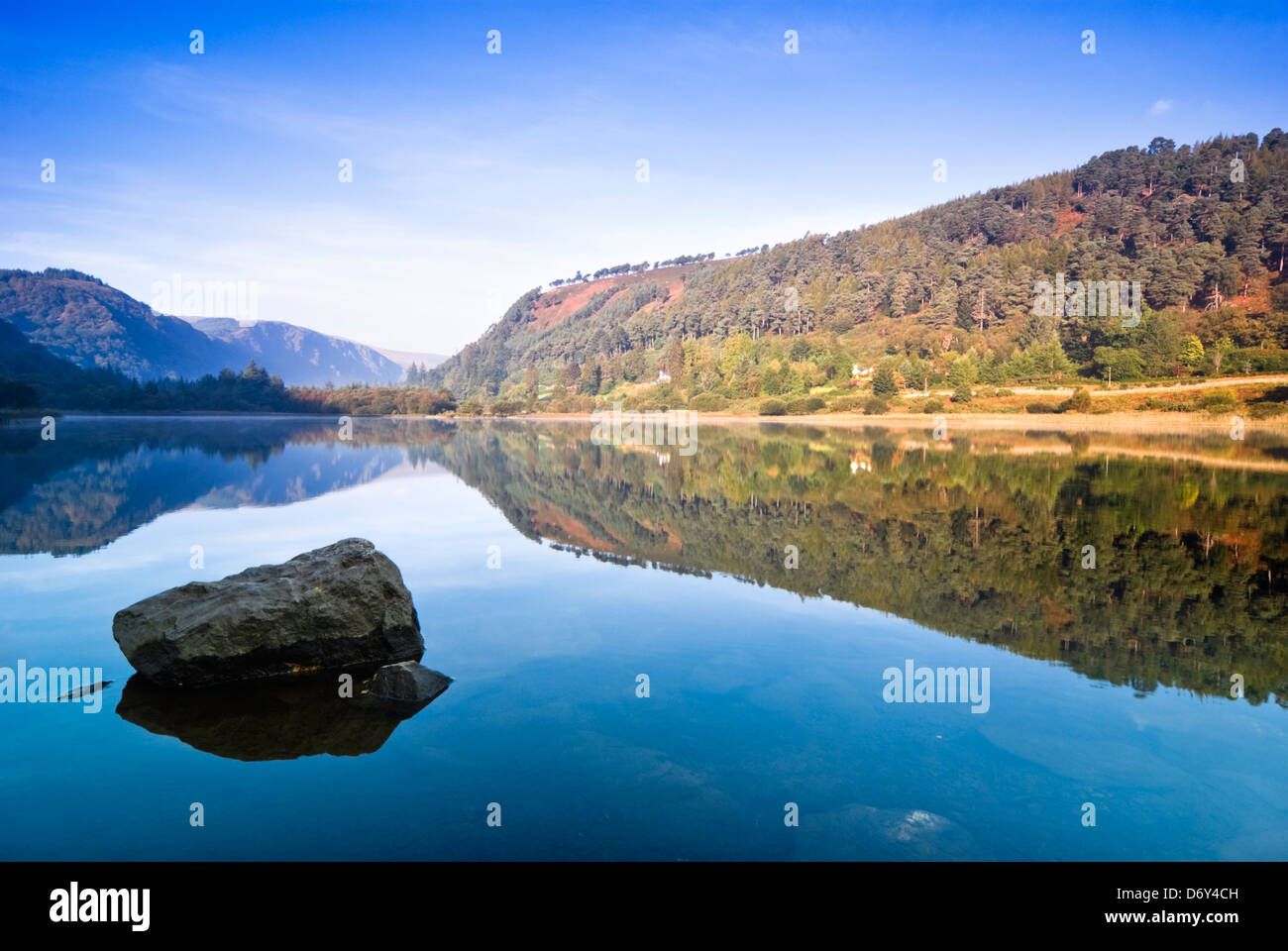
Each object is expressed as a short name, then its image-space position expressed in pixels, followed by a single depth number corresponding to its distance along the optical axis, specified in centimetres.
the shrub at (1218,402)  6288
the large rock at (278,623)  734
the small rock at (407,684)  700
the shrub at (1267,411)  5931
